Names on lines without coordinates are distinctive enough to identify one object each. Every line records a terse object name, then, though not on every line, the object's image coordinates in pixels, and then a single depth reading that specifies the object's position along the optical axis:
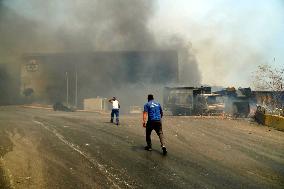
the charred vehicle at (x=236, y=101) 26.69
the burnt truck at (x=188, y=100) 27.05
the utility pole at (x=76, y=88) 43.31
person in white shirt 18.94
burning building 43.31
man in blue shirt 10.70
